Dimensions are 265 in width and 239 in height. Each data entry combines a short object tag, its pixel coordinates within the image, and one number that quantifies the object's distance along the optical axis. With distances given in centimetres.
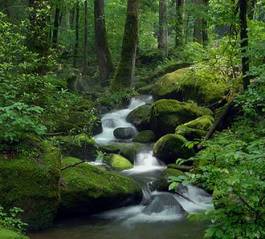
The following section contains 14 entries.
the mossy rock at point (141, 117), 1469
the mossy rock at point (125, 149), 1243
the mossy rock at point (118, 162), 1177
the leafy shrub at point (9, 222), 589
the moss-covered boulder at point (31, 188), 798
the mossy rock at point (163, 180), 995
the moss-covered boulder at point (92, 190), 873
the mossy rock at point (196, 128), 1208
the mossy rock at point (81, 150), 1084
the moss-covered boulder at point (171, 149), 1162
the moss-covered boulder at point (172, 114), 1351
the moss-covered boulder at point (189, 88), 1416
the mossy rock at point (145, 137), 1380
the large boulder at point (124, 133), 1453
